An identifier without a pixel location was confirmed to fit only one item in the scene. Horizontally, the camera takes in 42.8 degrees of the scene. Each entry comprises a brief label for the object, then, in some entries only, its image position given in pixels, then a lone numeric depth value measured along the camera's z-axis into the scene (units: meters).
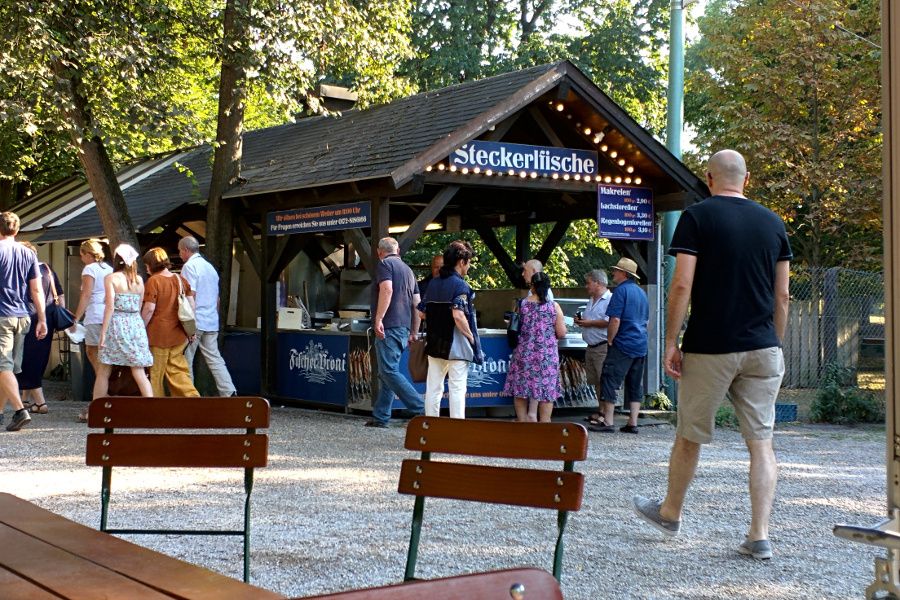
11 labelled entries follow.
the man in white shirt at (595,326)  12.50
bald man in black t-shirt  6.00
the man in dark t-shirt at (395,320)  11.75
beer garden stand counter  12.84
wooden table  2.48
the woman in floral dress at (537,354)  11.48
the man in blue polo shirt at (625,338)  12.11
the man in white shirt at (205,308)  13.00
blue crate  14.35
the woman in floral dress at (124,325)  11.35
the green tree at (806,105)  20.31
